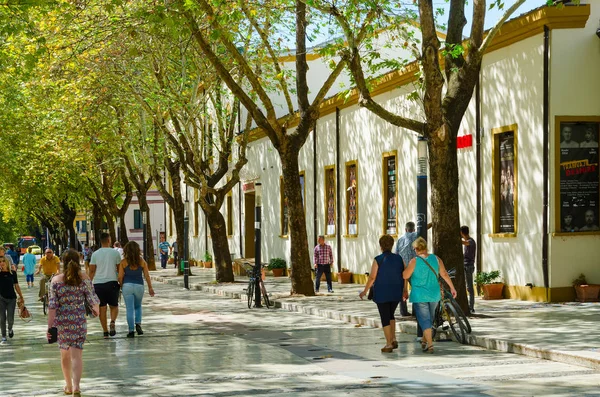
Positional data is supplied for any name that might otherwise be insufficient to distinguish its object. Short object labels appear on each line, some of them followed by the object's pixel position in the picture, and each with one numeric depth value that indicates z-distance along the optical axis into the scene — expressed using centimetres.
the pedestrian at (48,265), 2634
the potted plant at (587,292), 2197
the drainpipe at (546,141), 2247
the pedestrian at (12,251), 4760
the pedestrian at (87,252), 4456
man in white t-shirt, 1853
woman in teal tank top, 1478
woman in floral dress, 1127
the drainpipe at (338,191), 3578
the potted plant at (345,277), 3453
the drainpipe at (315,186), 3831
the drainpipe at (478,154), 2536
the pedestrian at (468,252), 2197
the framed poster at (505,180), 2386
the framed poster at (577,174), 2252
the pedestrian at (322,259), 2952
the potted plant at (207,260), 5628
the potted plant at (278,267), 4184
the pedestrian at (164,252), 6035
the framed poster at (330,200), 3681
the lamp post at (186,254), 3698
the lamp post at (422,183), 1812
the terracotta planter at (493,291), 2395
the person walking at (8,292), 1830
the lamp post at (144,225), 4947
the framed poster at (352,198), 3453
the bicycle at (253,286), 2568
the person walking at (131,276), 1816
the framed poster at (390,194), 3105
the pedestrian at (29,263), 3956
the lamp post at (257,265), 2562
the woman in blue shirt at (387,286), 1495
